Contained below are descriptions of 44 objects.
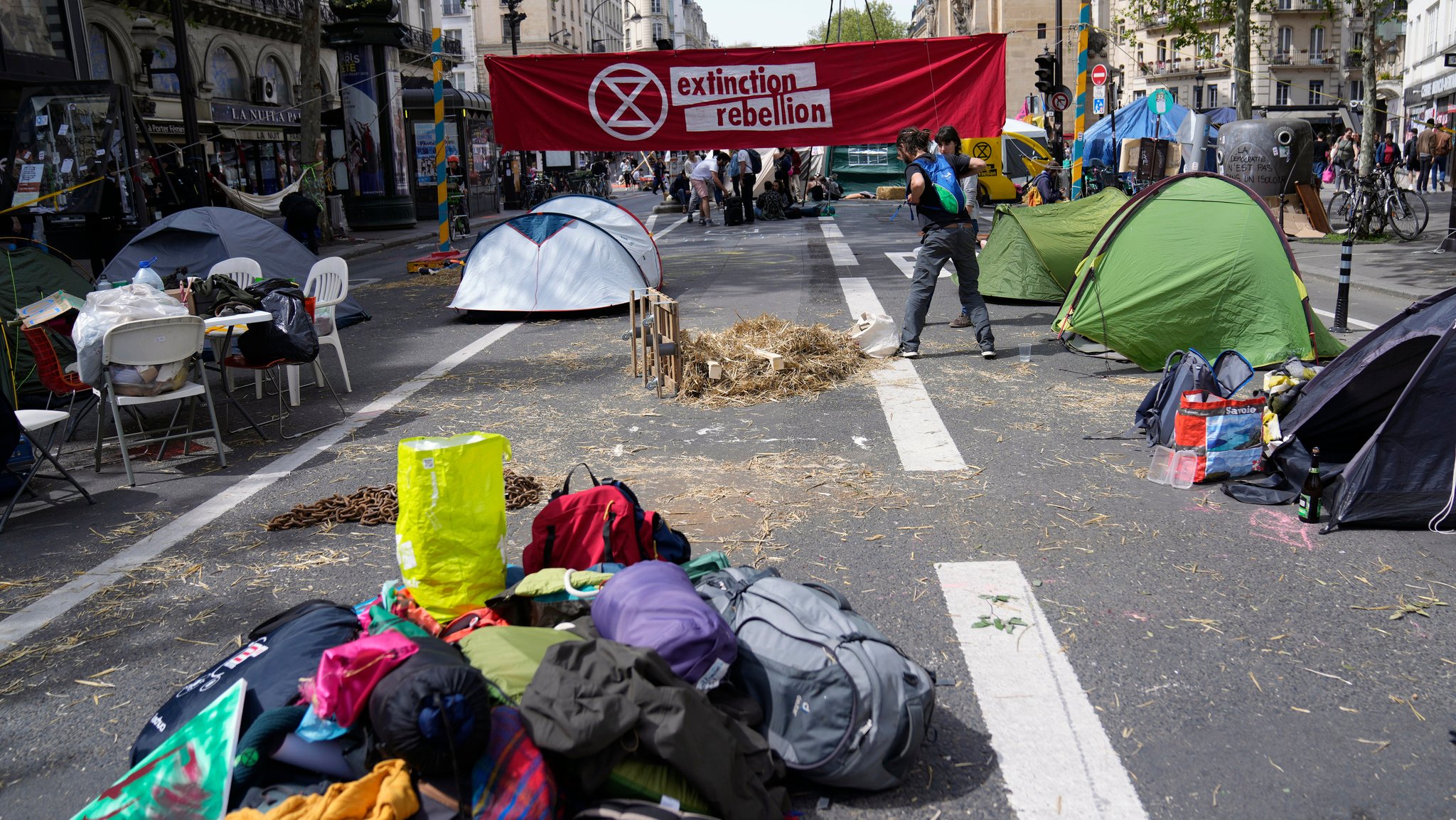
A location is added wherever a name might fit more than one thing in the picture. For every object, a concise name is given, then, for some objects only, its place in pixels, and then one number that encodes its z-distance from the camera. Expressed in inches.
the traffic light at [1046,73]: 821.2
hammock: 842.8
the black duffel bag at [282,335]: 299.6
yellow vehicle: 1023.0
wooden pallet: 320.2
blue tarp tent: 1234.0
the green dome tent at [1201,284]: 316.2
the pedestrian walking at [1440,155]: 1019.3
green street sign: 1086.4
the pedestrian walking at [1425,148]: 987.9
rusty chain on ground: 222.2
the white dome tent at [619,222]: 507.8
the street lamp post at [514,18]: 1550.4
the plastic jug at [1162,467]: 228.5
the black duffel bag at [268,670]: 122.8
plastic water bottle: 289.1
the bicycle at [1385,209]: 681.6
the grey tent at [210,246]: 431.5
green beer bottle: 199.2
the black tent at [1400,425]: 192.5
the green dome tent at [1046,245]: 456.8
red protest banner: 496.7
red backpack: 162.2
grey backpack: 121.0
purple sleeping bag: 121.6
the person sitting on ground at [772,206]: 1085.8
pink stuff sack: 111.9
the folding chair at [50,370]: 285.9
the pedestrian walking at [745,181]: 1044.5
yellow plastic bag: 152.9
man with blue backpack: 350.3
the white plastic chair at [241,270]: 373.4
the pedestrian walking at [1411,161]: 1146.0
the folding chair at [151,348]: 252.4
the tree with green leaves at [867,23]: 4554.6
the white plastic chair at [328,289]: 358.0
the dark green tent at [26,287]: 354.3
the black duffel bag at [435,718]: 105.3
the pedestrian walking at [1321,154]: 1214.9
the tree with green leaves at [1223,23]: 843.4
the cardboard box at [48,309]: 285.9
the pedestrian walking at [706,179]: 1051.9
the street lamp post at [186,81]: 657.6
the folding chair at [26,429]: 226.1
